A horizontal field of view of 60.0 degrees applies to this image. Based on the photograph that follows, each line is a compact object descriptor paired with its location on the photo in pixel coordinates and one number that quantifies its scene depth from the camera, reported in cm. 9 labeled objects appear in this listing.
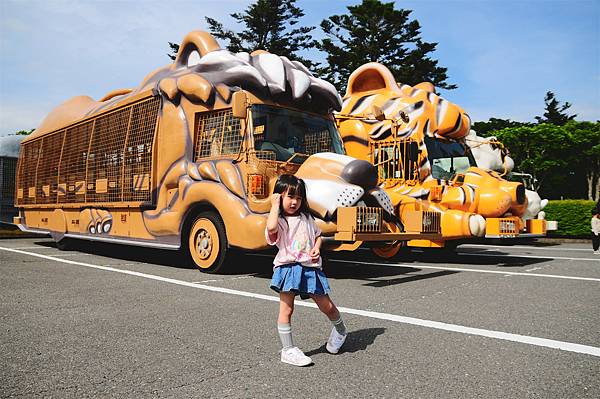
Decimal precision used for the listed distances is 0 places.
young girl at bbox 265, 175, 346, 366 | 346
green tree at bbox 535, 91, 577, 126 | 5997
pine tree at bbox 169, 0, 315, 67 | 3488
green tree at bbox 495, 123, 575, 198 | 3591
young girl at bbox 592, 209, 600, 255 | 1298
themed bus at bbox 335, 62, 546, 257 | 933
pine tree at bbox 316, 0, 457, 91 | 3328
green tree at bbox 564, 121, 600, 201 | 3644
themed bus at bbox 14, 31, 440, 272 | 687
